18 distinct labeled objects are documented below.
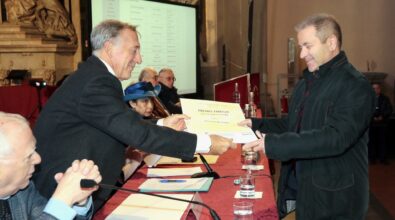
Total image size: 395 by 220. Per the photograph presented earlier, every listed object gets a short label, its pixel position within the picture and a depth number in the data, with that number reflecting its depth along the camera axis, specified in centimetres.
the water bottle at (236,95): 490
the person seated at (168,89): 554
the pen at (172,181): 249
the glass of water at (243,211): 190
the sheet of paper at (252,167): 273
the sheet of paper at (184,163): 301
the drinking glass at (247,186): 222
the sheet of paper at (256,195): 220
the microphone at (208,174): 259
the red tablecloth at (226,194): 200
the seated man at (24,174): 144
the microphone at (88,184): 146
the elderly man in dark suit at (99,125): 190
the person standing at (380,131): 805
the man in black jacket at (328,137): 217
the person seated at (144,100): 342
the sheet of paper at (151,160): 290
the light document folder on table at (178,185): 232
